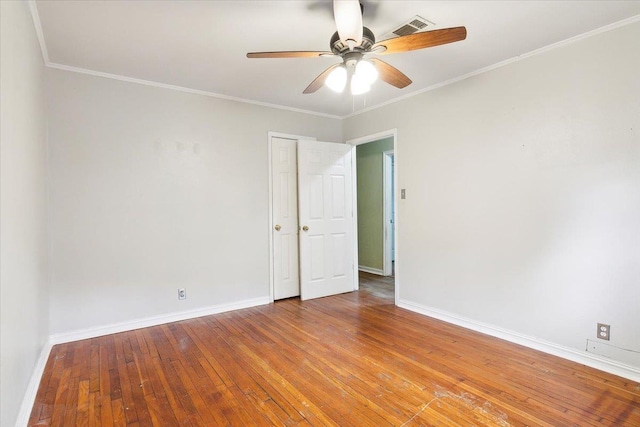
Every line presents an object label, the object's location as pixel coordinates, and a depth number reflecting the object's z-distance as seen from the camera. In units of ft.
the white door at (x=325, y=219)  14.06
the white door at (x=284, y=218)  13.92
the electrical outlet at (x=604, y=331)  7.90
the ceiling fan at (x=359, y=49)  5.66
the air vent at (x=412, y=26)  7.51
